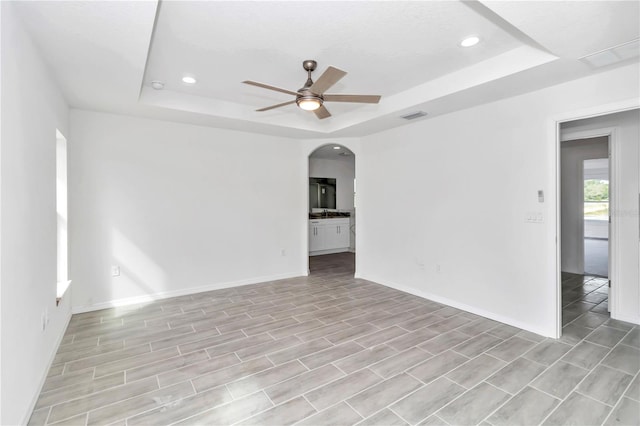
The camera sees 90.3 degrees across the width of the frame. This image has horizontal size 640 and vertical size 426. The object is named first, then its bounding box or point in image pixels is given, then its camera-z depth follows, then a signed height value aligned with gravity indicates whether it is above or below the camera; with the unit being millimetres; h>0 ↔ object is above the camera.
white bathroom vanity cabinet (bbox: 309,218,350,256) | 7820 -585
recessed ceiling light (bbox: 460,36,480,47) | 2592 +1418
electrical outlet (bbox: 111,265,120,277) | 4160 -750
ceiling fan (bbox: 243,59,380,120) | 2586 +1058
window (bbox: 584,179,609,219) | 13061 +579
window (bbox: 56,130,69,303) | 3627 -25
